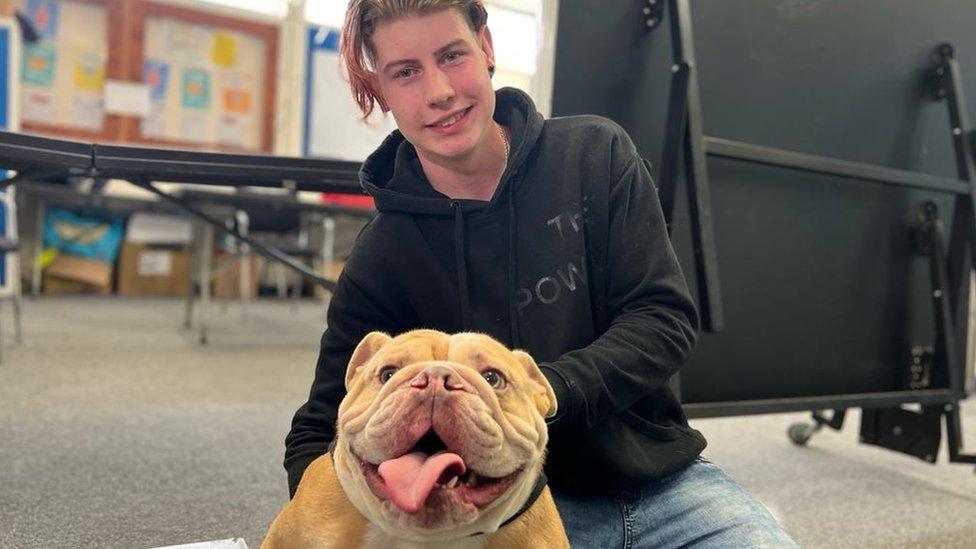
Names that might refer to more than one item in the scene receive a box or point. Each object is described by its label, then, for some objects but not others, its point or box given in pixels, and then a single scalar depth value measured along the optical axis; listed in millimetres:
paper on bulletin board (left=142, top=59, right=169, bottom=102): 5734
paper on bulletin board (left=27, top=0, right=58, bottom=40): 5297
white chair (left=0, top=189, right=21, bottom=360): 2941
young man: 891
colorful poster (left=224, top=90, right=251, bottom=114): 6070
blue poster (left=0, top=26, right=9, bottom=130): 3480
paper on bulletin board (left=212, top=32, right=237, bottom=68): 5953
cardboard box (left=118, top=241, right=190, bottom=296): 5547
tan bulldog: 496
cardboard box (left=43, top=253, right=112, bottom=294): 5223
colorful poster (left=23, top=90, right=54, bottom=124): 5395
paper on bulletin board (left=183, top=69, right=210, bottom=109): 5883
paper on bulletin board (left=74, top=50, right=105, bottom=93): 5512
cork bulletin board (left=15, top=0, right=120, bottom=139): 5367
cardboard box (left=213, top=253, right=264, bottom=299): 5508
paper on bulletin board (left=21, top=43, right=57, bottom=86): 5363
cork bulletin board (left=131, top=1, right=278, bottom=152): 5730
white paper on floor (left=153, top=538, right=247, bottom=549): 956
